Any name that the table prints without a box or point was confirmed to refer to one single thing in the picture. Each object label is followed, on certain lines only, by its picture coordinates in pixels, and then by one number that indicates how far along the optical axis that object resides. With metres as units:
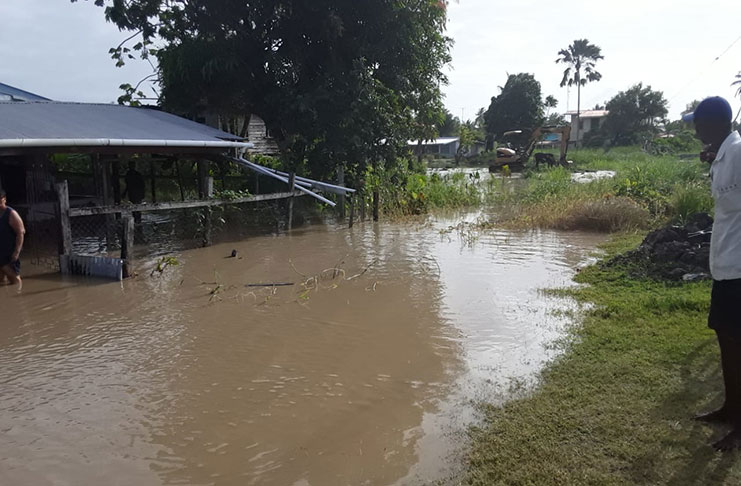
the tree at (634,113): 44.41
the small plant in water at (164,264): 8.41
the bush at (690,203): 10.92
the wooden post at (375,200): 14.24
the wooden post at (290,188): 12.32
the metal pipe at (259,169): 11.68
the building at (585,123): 52.97
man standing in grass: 3.13
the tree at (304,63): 12.88
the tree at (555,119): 52.26
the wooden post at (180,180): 13.37
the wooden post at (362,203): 14.30
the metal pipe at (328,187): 12.17
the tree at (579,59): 54.91
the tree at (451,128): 61.03
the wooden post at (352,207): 13.35
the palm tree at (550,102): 45.99
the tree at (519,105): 44.53
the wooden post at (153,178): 13.80
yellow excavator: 29.83
